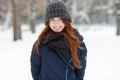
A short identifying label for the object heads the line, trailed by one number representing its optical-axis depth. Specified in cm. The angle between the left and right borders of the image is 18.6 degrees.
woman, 395
